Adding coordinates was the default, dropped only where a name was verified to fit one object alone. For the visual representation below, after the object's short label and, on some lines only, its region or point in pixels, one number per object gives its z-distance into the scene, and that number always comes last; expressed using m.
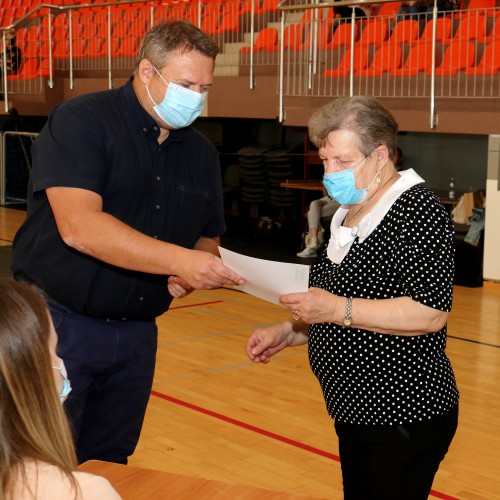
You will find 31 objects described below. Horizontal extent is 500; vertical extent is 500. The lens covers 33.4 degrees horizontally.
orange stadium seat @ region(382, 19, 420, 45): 8.43
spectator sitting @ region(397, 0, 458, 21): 8.29
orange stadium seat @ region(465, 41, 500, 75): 7.52
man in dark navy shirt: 2.40
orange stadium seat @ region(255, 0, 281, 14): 10.48
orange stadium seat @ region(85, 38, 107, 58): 12.05
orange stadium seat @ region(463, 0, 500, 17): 8.03
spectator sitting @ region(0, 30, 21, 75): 12.62
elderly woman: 2.08
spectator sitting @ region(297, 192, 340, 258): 9.73
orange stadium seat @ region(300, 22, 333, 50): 9.05
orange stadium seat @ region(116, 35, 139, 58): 11.40
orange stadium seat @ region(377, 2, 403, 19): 9.31
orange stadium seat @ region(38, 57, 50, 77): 11.97
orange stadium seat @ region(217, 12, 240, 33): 10.70
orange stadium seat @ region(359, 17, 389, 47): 8.80
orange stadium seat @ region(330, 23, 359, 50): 9.03
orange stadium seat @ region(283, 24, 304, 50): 9.10
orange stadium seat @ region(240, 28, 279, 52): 9.76
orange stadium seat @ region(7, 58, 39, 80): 12.87
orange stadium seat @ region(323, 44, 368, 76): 8.70
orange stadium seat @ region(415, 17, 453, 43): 8.29
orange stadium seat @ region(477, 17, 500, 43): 7.79
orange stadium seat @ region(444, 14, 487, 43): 8.06
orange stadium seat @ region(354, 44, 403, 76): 8.45
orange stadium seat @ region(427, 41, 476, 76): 7.84
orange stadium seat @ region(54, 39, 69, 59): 12.65
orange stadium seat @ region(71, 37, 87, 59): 12.25
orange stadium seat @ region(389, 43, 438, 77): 8.12
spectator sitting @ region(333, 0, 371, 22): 9.20
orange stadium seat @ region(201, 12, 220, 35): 10.84
